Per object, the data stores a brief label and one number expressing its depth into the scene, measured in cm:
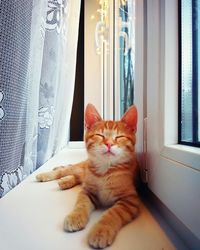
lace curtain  47
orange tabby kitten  48
